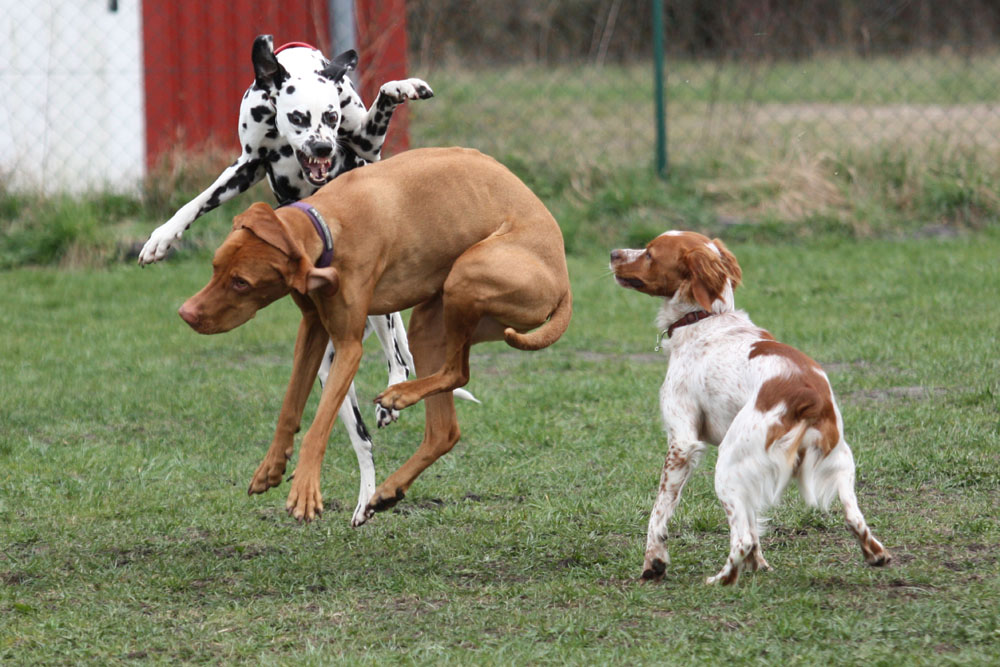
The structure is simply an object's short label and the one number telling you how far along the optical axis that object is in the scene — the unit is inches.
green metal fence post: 888.9
